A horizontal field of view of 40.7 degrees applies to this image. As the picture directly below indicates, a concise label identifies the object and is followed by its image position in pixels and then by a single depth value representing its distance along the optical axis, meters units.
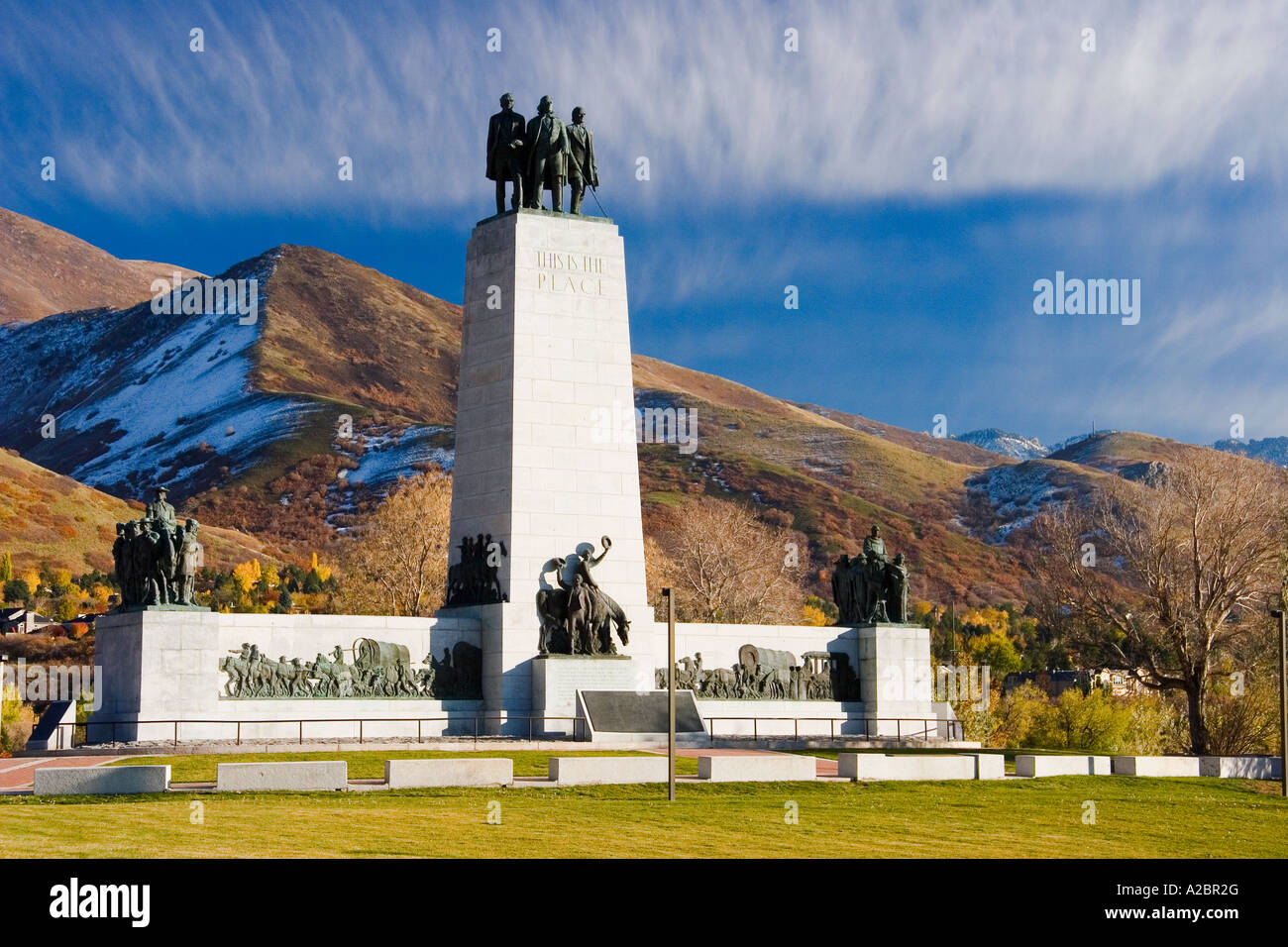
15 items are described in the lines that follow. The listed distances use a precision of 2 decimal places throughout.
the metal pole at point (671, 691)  25.14
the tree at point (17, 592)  124.94
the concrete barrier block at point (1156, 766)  32.97
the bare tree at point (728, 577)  77.19
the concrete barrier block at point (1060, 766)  31.20
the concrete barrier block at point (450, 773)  25.62
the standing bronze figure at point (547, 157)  41.69
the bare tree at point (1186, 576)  52.66
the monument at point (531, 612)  35.31
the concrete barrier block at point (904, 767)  29.03
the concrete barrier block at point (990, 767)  30.67
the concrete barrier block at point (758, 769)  28.05
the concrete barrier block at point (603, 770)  26.81
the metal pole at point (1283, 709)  31.33
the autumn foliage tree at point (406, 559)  73.00
